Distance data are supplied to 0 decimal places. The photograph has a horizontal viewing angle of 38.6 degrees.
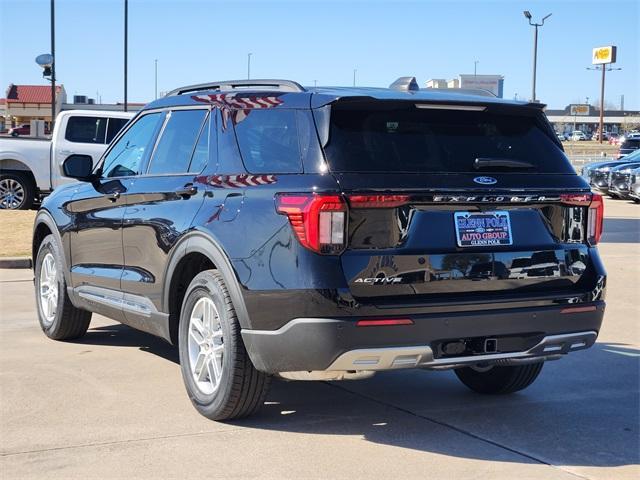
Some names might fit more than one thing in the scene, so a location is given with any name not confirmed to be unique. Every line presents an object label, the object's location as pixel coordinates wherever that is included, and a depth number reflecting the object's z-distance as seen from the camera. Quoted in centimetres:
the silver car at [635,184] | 2508
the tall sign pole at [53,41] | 2484
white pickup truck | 1728
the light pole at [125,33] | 4009
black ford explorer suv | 459
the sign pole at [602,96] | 8681
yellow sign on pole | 10500
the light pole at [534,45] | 4177
